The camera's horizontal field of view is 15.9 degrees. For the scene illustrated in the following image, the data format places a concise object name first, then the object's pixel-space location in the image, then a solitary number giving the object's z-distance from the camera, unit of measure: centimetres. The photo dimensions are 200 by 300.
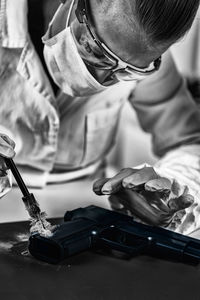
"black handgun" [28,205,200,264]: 86
